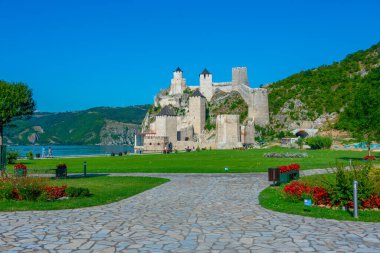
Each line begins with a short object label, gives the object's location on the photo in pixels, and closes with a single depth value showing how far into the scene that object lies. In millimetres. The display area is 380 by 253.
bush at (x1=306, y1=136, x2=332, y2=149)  67062
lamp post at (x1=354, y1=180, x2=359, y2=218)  11430
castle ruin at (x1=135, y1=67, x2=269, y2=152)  95812
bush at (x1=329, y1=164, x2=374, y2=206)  12852
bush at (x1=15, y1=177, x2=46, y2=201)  15117
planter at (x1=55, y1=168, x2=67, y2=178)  24875
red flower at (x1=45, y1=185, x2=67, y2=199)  15285
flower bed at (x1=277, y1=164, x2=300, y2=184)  19922
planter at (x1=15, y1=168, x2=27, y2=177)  22709
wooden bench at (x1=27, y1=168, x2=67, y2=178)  24906
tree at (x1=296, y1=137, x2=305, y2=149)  70500
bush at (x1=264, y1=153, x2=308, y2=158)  44594
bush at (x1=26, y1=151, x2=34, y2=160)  51412
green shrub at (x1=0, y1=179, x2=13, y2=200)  15188
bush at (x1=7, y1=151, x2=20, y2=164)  42297
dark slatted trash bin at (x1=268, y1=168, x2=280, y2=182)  19219
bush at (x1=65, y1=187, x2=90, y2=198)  15922
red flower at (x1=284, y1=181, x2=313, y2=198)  14594
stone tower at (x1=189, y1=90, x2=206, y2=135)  112225
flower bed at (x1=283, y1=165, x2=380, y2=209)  12805
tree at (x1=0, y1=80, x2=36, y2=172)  23219
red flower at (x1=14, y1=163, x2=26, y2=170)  23609
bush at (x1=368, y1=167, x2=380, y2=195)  13055
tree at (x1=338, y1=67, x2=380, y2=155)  42500
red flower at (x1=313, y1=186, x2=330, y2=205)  13620
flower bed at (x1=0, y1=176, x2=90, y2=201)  15117
